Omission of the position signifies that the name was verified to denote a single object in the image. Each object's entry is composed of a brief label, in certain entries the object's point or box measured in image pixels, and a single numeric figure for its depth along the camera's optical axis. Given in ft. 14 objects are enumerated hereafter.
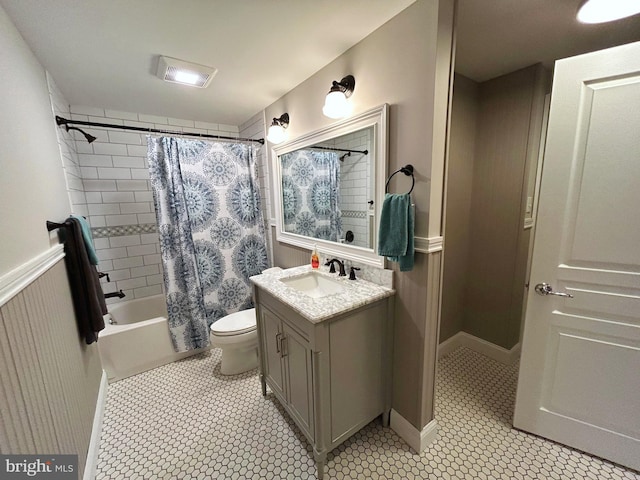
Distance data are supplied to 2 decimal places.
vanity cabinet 4.15
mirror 4.95
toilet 6.61
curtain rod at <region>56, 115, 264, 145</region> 5.96
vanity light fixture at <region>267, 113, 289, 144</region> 7.16
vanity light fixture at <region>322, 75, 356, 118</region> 4.89
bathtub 6.81
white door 3.69
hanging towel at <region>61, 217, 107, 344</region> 4.86
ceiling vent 5.36
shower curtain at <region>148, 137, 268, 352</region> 7.16
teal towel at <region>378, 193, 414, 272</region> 4.17
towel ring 4.24
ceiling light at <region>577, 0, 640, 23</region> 3.25
